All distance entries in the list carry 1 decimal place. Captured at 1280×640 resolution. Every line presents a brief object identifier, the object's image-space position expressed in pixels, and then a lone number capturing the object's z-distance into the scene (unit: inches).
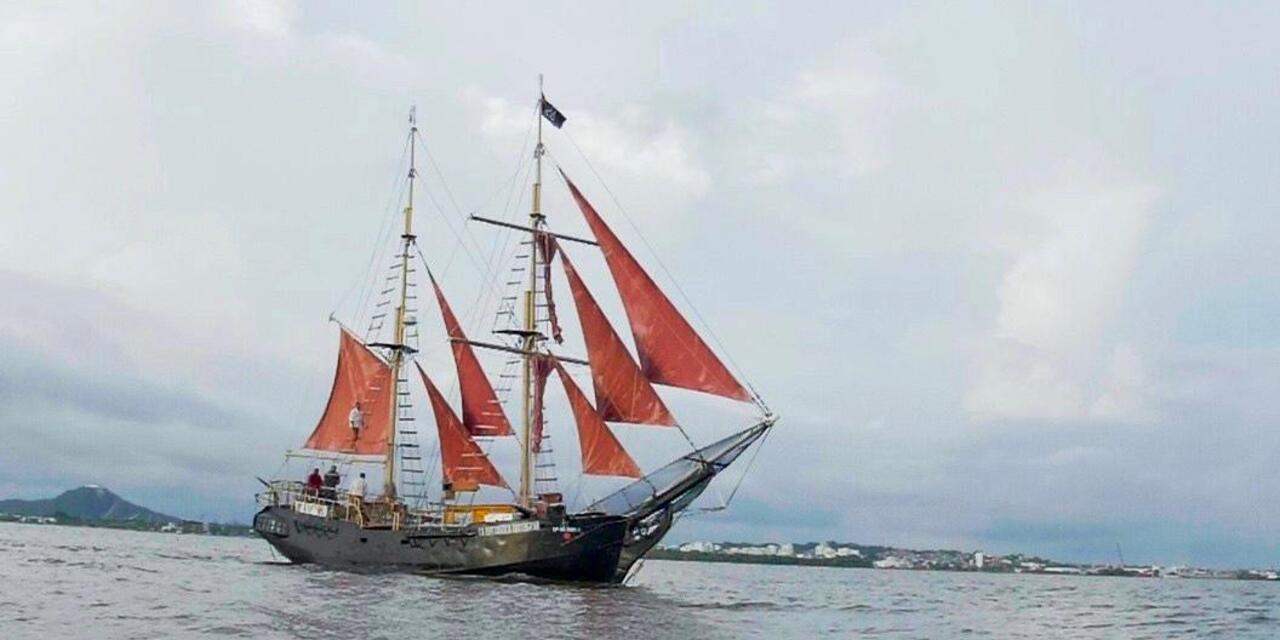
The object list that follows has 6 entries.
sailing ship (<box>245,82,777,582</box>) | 1884.8
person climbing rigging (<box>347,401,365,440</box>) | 2450.8
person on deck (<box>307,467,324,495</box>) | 2396.7
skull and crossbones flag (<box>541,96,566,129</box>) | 2241.6
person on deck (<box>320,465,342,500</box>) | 2389.3
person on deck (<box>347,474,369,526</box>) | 2267.5
